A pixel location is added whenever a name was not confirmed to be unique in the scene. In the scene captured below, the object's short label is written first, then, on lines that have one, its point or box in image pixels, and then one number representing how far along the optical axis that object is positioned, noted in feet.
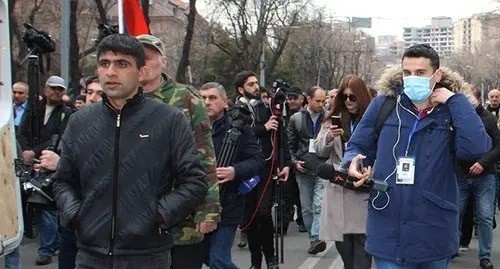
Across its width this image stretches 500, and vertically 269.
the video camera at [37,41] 22.82
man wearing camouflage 15.76
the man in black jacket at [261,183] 26.71
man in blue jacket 15.60
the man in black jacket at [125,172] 12.62
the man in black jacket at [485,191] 29.43
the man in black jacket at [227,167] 21.25
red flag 23.53
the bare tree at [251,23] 139.95
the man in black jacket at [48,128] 29.35
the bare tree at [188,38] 78.95
